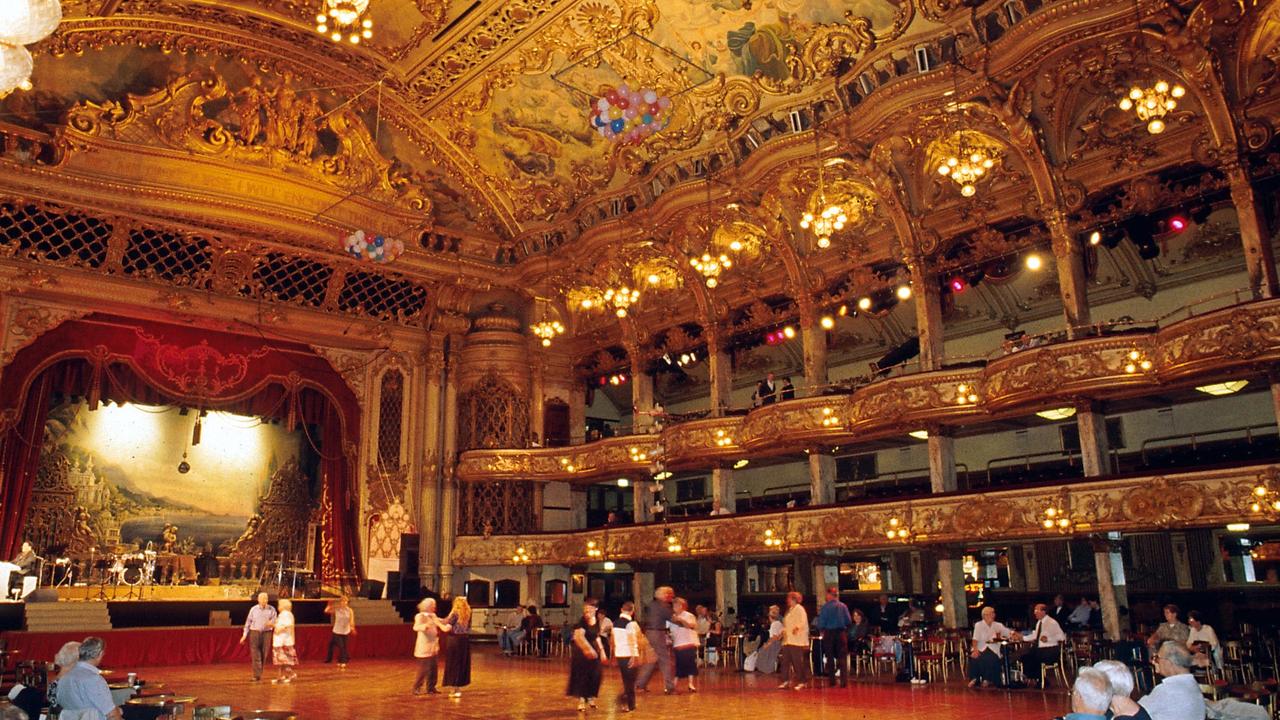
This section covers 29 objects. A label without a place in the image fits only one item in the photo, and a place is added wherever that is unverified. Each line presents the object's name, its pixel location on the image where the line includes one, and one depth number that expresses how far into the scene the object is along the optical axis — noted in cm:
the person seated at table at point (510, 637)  2096
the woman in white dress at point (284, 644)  1359
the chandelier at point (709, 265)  1630
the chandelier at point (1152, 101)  1191
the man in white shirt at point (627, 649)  1074
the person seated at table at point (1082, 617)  1550
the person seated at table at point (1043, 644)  1303
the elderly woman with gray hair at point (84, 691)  593
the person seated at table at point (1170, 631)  791
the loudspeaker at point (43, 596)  1705
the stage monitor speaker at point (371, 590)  2223
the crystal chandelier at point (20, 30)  417
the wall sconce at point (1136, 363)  1484
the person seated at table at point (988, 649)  1319
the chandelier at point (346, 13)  1045
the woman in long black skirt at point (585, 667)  1055
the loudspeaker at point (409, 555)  2286
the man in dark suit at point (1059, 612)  1558
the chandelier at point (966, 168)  1416
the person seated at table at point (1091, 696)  461
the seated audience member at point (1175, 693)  523
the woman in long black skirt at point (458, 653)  1203
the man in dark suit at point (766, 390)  2132
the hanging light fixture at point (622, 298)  1788
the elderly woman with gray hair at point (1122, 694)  473
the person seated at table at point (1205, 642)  1062
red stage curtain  1920
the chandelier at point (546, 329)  1927
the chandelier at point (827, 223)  1456
